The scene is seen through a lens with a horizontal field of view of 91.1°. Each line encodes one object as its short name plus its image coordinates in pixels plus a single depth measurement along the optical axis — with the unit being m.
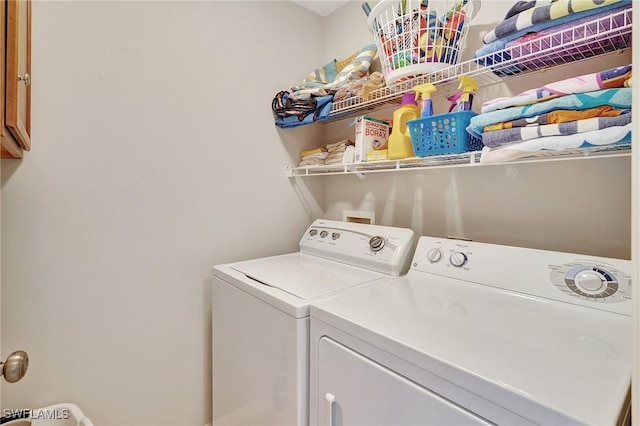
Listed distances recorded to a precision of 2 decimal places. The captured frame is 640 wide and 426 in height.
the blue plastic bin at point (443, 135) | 1.08
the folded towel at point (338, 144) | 1.70
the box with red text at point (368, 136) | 1.44
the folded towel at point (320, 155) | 1.77
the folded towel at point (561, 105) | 0.76
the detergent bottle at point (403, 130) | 1.28
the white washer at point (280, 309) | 0.99
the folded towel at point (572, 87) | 0.79
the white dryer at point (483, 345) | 0.56
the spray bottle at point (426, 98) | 1.19
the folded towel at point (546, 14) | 0.82
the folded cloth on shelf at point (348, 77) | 1.59
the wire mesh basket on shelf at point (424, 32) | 1.16
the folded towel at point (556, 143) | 0.76
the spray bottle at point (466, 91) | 1.11
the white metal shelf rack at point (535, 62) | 0.84
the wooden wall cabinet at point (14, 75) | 0.72
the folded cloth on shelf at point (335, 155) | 1.70
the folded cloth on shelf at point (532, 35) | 0.82
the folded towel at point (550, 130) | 0.77
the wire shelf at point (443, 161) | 0.88
